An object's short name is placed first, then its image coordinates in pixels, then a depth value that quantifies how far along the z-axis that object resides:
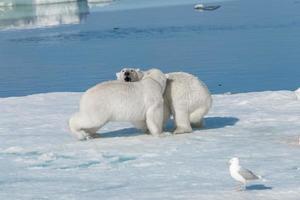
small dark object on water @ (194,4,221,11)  68.06
